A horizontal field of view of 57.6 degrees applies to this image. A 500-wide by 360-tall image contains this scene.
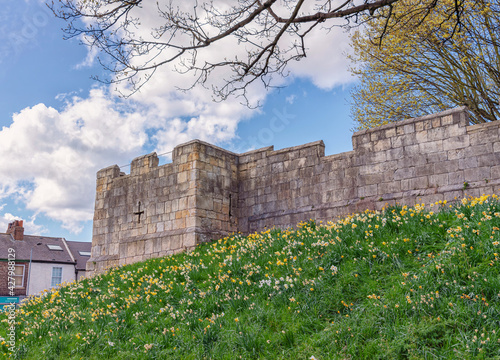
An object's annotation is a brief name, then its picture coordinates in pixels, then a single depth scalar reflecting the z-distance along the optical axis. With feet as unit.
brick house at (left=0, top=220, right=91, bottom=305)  98.12
